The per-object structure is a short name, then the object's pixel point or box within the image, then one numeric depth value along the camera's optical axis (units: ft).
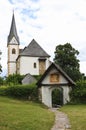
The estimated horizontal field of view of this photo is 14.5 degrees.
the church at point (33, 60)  251.60
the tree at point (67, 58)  250.16
